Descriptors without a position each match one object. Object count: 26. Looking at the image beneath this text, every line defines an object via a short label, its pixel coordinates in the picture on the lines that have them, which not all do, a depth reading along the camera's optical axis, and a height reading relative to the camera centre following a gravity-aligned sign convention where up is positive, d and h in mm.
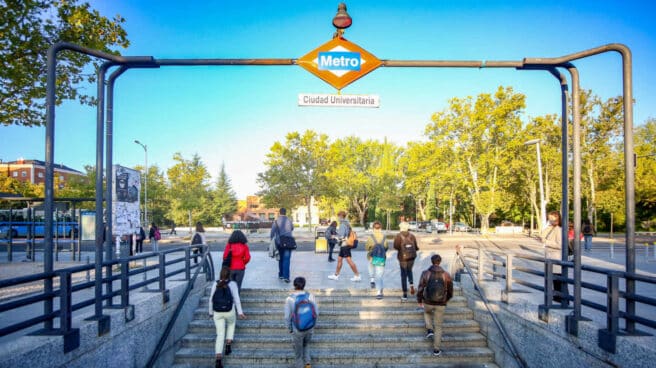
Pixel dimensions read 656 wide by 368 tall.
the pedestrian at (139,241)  17862 -2330
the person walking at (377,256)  8741 -1481
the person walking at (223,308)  6527 -1975
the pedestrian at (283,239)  9771 -1193
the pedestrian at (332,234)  14381 -1585
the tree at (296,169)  41500 +2436
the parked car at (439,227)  45175 -4221
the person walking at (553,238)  7602 -941
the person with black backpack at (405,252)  8562 -1347
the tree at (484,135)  39375 +5929
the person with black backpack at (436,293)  6848 -1813
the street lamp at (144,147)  35531 +4164
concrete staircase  7035 -2834
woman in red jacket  7902 -1272
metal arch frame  4965 +1026
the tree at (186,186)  43281 +761
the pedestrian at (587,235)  22156 -2518
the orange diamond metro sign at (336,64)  5926 +1961
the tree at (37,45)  10062 +4032
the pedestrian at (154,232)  17761 -1865
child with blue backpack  5988 -1981
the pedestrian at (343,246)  10413 -1504
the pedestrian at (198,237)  10636 -1263
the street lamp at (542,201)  22234 -814
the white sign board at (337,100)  5848 +1400
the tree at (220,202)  56656 -1584
